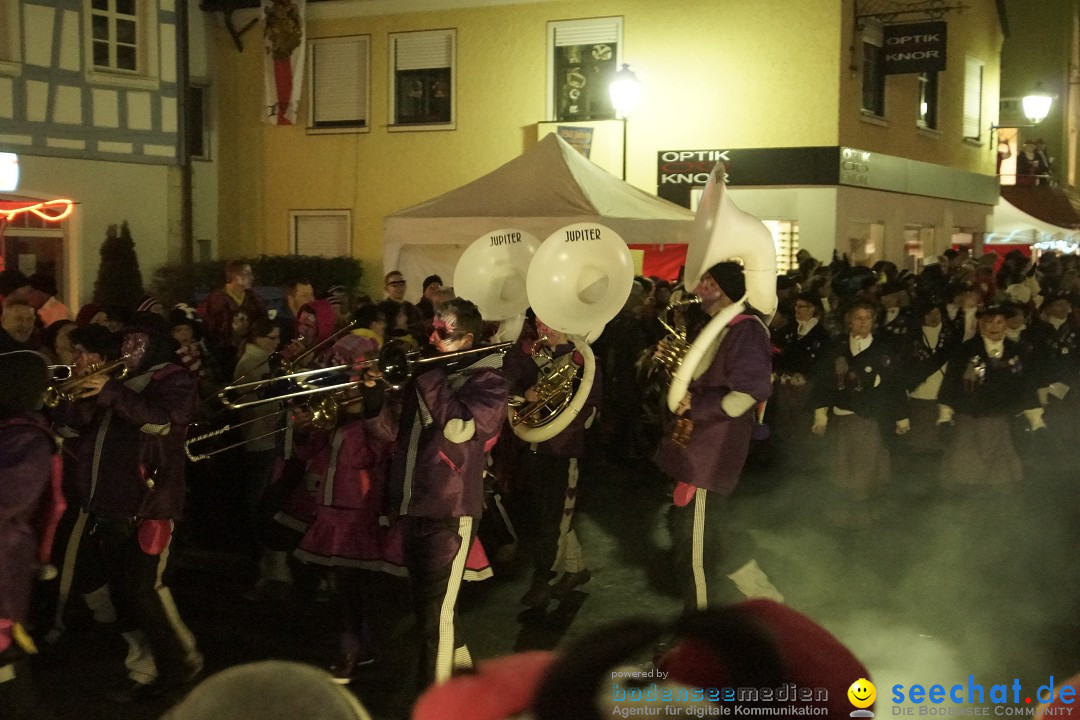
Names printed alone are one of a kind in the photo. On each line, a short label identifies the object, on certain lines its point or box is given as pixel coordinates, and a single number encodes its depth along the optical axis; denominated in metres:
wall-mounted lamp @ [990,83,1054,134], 20.67
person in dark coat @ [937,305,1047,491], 8.16
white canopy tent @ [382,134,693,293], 10.70
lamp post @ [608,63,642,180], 14.81
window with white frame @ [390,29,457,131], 19.09
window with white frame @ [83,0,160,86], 16.83
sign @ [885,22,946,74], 17.78
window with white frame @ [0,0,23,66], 15.49
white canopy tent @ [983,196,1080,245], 24.38
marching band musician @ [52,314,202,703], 5.03
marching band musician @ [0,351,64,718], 4.02
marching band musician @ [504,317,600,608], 6.16
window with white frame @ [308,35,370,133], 19.61
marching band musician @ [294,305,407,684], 5.28
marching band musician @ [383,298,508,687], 4.73
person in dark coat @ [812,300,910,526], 8.06
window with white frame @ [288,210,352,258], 20.14
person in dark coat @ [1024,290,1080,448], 8.65
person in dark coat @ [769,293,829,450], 9.19
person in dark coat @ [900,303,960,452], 8.63
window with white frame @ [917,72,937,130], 20.99
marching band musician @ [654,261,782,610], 5.31
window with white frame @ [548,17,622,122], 18.11
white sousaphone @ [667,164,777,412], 5.37
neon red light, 15.84
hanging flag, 18.33
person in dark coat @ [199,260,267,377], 9.27
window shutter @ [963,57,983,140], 22.58
